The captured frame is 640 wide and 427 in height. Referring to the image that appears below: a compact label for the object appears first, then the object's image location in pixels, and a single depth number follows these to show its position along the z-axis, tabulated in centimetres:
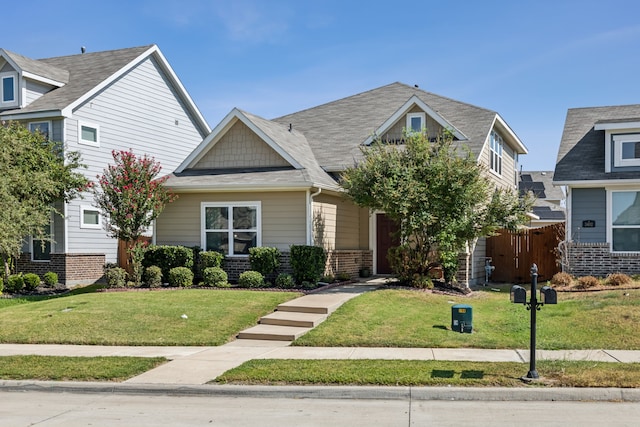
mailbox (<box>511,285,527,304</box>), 896
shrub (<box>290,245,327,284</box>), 1838
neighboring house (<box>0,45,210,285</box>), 2298
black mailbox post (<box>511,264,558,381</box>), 880
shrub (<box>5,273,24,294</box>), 2116
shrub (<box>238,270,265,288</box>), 1834
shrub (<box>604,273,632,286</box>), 1786
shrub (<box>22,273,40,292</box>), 2156
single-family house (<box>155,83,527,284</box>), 1973
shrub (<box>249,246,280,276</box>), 1895
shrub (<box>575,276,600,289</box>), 1770
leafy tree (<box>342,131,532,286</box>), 1739
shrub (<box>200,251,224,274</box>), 1947
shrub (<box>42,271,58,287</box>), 2208
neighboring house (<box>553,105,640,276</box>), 1992
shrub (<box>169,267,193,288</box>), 1891
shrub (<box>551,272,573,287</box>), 1870
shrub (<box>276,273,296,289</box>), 1831
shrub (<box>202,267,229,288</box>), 1878
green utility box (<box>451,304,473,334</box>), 1240
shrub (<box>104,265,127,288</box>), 1902
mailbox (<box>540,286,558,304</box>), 895
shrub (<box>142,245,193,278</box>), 1969
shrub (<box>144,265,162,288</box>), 1909
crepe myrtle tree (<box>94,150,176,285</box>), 1902
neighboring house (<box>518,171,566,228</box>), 3934
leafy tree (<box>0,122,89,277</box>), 1725
